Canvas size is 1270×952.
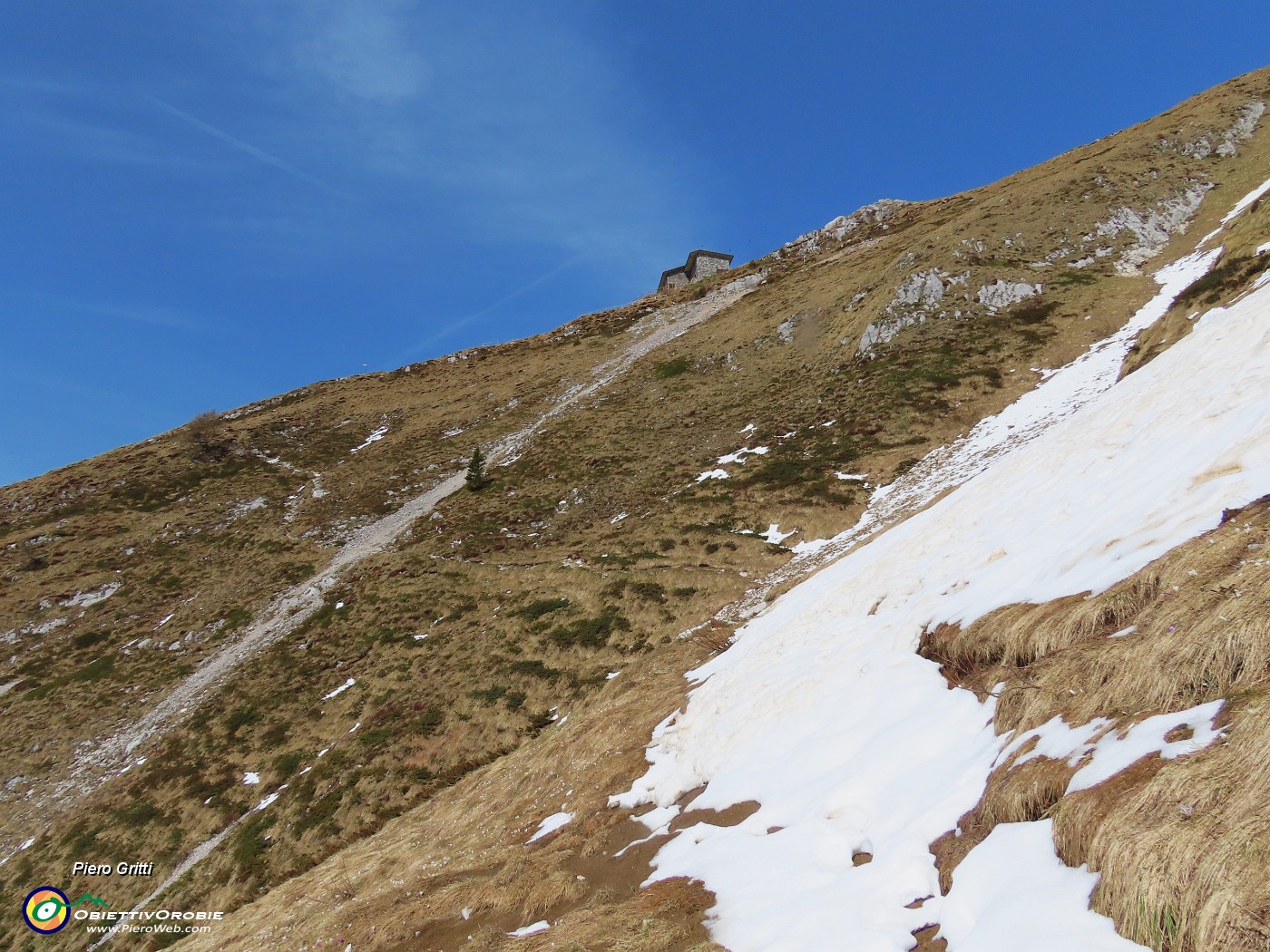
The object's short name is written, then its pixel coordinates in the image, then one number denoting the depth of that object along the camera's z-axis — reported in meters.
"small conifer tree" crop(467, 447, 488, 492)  52.91
